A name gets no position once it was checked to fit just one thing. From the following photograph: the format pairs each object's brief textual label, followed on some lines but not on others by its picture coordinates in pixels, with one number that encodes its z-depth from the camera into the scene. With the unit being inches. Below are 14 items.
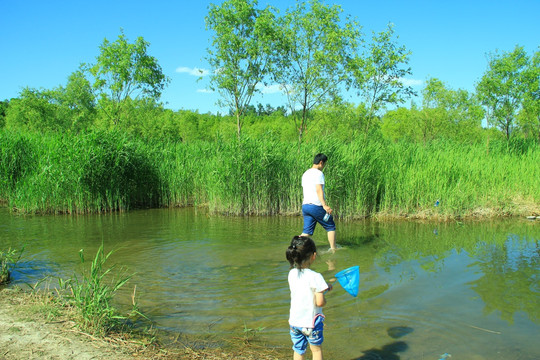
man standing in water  290.5
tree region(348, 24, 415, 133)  693.9
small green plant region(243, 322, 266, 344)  166.3
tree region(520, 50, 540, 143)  714.8
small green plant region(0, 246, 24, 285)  224.1
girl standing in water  126.0
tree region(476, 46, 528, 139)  715.4
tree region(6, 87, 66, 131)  1287.9
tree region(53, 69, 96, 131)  1223.9
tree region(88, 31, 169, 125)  851.4
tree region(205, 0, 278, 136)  768.3
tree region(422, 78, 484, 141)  1027.3
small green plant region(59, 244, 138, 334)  153.8
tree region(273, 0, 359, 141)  749.9
